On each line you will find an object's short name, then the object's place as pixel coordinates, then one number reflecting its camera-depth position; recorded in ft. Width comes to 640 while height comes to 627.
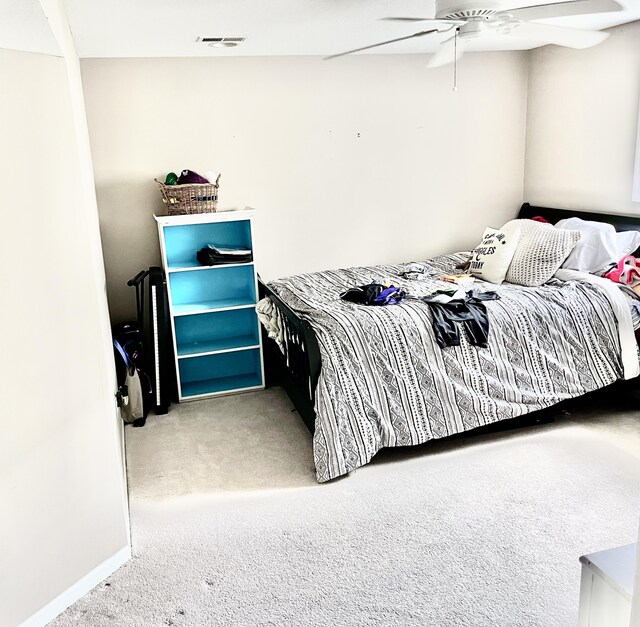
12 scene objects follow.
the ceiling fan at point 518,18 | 9.26
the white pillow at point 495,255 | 13.26
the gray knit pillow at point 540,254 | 12.73
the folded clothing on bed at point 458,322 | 10.87
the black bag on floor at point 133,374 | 12.87
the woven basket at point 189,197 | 13.52
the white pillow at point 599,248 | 12.90
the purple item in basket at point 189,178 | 13.62
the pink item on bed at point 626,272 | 12.28
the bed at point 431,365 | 10.36
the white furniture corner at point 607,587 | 4.91
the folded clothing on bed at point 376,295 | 11.74
